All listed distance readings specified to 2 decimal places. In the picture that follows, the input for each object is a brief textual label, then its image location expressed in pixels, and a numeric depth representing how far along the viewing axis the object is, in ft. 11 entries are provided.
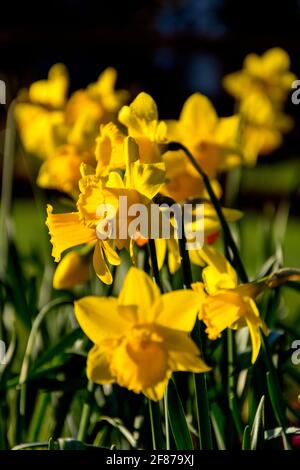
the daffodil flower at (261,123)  6.68
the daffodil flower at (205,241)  4.04
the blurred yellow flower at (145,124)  4.00
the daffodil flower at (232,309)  3.63
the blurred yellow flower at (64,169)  5.13
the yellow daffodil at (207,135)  4.85
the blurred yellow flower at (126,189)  3.59
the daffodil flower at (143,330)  3.39
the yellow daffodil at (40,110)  6.07
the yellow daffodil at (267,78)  7.20
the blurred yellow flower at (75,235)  3.64
